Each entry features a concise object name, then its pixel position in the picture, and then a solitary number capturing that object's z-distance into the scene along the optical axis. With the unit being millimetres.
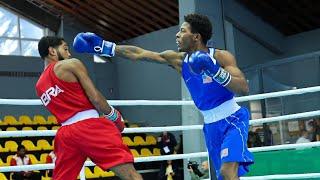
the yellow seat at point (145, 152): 10573
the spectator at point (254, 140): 7520
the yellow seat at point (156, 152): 10828
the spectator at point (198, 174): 5905
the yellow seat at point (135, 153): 10102
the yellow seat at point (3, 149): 9217
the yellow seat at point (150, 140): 11212
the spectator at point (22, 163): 8134
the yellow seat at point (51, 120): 10695
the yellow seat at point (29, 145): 9562
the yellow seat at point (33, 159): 9117
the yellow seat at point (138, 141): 10898
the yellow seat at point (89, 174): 8887
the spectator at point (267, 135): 7781
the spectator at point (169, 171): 9414
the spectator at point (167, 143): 10007
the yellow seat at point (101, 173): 9250
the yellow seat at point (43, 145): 9745
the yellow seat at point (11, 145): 9453
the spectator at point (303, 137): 6796
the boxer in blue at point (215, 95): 2602
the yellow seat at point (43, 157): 9273
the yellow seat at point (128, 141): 10681
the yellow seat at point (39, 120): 10469
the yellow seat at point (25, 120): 10312
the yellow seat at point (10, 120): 10052
